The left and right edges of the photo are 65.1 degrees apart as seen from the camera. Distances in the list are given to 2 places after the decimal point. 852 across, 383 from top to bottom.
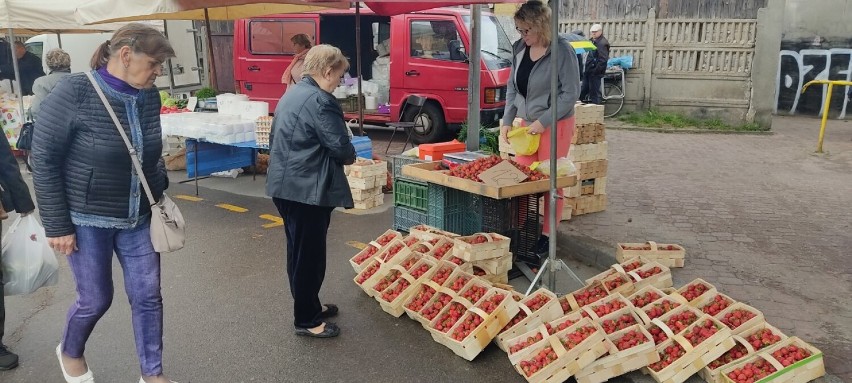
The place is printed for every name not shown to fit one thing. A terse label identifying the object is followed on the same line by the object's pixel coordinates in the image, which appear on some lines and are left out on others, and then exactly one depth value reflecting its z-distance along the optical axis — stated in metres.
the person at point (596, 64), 12.91
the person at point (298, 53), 9.39
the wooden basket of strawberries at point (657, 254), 5.34
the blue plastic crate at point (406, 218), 5.96
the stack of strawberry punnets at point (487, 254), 4.75
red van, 10.97
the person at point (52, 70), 7.75
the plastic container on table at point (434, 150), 5.98
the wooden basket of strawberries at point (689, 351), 3.62
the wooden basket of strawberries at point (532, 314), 4.00
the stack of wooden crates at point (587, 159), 6.70
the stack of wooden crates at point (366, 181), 7.56
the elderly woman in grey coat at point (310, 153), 3.90
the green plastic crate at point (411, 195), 5.88
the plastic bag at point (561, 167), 5.12
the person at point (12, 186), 3.70
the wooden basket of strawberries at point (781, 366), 3.47
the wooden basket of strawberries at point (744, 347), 3.61
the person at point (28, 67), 11.76
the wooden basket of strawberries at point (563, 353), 3.55
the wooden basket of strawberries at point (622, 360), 3.59
